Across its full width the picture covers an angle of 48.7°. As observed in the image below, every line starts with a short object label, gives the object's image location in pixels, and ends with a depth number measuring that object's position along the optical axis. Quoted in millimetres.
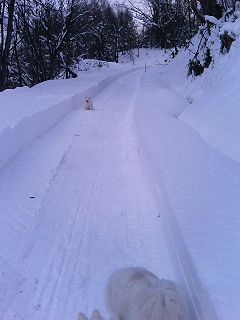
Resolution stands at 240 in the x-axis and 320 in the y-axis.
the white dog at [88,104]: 8806
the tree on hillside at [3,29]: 12217
